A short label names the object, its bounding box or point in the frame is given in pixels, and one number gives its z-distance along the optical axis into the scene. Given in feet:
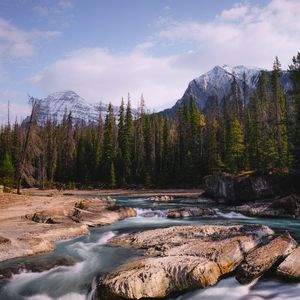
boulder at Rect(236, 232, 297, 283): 40.50
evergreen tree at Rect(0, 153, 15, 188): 176.24
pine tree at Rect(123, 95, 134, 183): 250.98
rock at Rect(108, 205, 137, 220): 92.26
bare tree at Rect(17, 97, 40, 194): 126.62
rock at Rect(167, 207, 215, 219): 95.14
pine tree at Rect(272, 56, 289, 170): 164.66
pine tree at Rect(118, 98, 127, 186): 250.00
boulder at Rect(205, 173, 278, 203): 122.42
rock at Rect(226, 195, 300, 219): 96.53
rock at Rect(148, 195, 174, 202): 150.10
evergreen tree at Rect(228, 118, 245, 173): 198.70
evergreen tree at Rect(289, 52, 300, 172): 120.57
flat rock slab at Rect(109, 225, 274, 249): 57.47
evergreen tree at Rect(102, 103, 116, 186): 245.73
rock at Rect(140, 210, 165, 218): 96.85
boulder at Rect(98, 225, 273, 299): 37.81
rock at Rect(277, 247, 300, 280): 39.60
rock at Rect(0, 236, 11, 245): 52.89
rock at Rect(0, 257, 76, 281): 44.34
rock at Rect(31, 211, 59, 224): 74.26
